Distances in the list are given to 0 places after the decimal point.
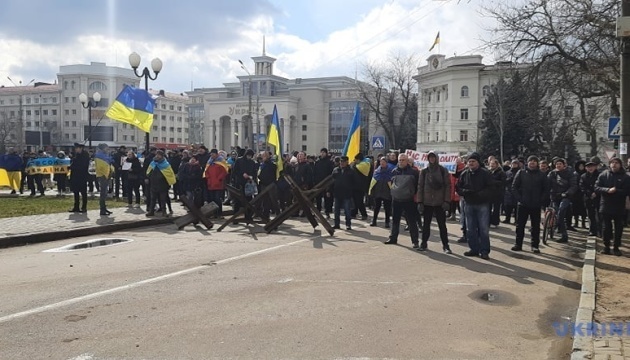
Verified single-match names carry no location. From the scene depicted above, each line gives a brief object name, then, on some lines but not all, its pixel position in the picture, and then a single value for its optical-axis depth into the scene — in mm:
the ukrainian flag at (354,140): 16938
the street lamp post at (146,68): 20234
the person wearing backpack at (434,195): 10414
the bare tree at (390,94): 75375
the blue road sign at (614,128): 13070
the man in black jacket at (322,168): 16964
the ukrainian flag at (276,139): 15445
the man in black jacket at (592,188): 13273
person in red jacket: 15562
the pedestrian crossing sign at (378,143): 22978
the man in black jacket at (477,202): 9984
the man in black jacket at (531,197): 10742
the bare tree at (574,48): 16281
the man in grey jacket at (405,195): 10992
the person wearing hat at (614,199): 10736
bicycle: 12320
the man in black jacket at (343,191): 13953
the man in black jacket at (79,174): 15547
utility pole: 11992
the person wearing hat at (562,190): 12834
